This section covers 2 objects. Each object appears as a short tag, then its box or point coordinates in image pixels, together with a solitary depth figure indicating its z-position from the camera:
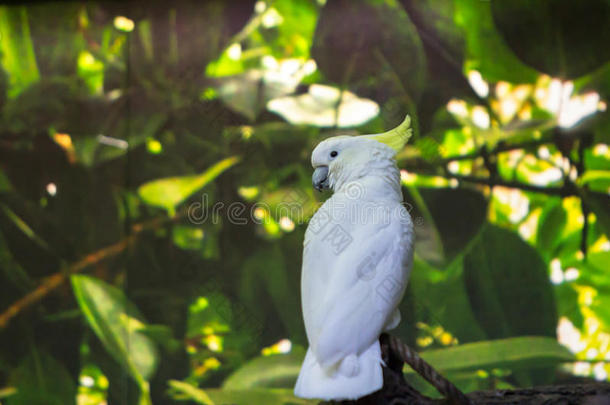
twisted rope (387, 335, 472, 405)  2.22
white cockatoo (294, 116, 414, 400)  2.36
